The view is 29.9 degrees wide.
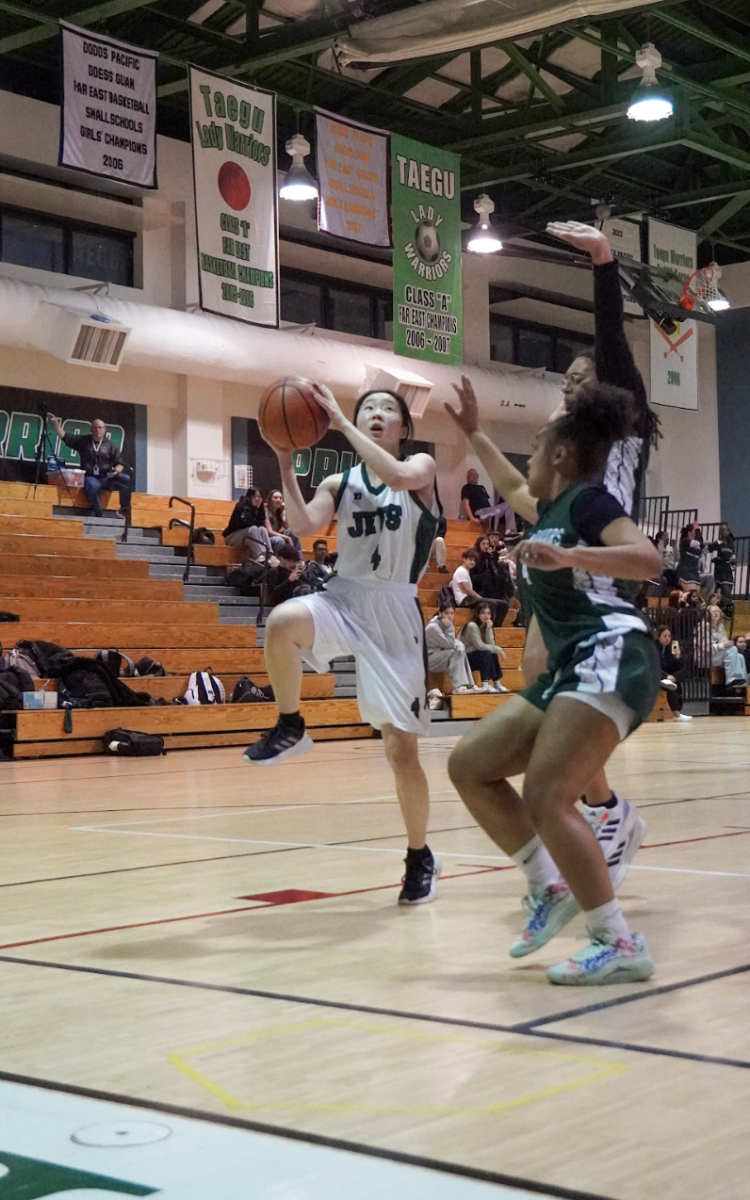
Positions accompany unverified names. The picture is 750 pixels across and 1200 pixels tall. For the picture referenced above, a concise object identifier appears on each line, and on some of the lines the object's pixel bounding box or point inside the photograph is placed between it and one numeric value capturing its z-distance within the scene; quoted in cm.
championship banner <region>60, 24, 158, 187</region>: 1264
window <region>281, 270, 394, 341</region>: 2216
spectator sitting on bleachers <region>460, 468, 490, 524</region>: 2258
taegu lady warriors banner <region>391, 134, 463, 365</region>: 1524
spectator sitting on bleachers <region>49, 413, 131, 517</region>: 1689
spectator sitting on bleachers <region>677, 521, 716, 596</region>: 2286
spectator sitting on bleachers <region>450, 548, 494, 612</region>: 1739
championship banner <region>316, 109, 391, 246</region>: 1445
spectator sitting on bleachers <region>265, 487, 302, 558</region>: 1698
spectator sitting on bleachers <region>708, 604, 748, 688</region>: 1973
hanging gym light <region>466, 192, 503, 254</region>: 1847
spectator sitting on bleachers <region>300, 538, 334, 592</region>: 1587
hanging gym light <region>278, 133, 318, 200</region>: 1656
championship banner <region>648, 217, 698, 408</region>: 2008
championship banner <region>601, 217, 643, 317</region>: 1995
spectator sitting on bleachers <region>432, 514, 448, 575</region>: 1232
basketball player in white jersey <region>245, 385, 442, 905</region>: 445
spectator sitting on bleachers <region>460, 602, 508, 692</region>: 1614
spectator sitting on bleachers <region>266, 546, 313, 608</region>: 1598
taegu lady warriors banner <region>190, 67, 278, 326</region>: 1345
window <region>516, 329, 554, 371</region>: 2628
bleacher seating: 1273
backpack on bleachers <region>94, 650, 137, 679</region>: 1270
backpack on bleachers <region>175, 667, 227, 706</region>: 1334
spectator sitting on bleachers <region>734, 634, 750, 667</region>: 2081
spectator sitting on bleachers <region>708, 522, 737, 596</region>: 2358
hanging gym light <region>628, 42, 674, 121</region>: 1495
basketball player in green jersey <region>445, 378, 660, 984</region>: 319
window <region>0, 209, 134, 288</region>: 1847
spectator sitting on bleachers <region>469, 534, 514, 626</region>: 1834
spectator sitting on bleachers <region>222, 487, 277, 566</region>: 1688
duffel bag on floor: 1186
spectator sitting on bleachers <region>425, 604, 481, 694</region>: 1541
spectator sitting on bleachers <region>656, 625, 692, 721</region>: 1805
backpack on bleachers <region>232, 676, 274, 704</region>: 1376
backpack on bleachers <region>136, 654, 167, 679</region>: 1327
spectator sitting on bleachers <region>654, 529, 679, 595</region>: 2225
